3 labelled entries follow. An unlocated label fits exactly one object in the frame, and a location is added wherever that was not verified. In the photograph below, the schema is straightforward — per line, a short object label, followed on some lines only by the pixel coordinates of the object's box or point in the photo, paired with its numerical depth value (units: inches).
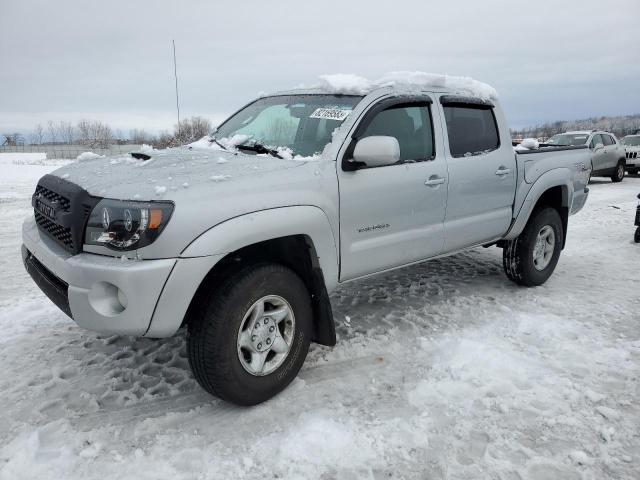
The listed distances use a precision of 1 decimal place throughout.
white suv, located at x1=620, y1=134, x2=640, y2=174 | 702.5
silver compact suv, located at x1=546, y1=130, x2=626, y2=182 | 615.5
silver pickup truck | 94.1
